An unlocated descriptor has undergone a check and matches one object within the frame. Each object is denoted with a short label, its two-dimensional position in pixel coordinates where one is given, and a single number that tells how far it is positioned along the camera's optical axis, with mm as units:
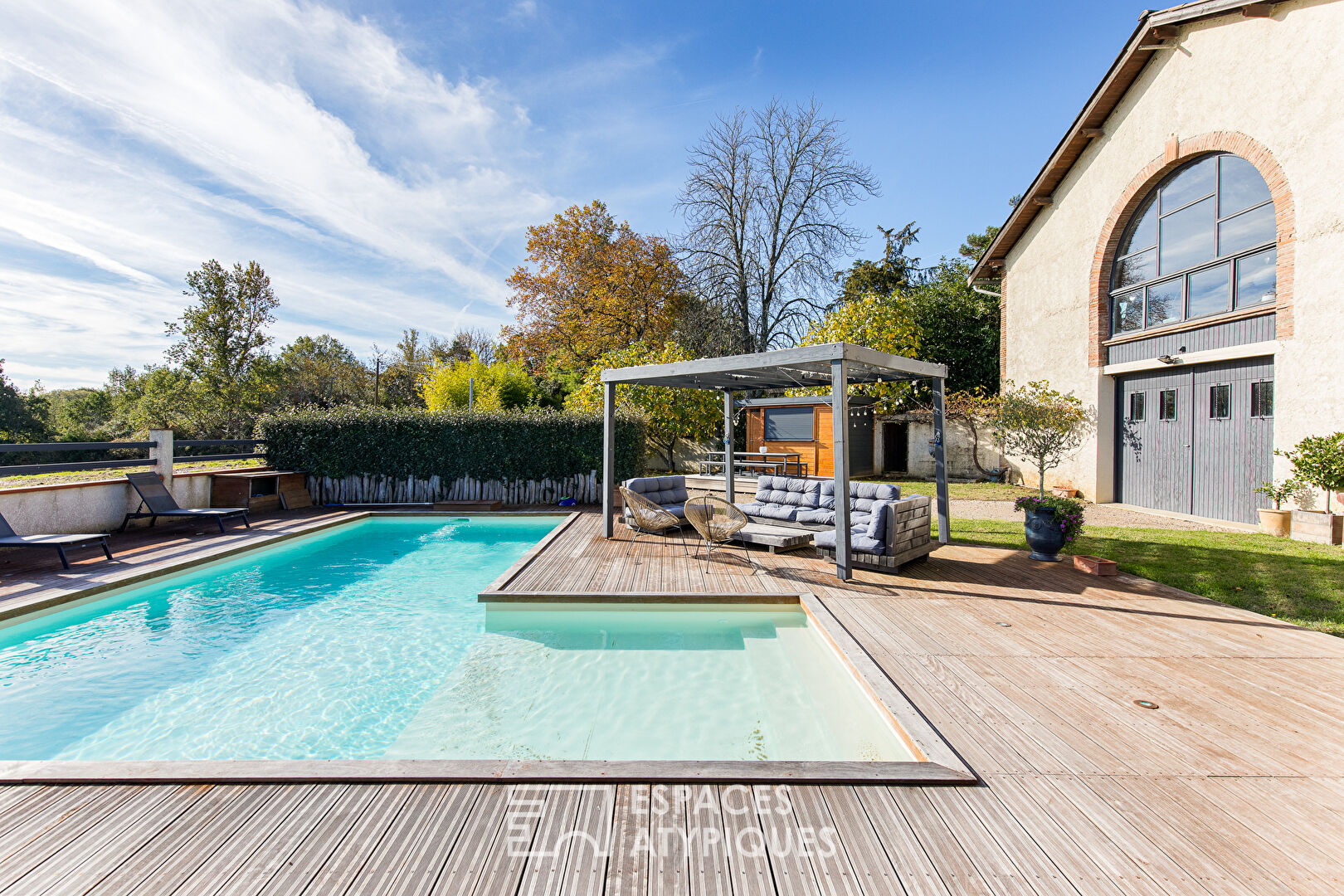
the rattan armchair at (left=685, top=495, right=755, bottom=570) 6746
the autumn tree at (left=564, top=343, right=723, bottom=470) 15070
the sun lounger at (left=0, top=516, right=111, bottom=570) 6605
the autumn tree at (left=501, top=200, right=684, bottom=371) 22516
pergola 6004
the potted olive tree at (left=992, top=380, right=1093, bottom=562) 12438
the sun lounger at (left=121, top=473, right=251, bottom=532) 9133
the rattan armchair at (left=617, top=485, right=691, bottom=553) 7789
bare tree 21406
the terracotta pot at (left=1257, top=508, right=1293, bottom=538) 8336
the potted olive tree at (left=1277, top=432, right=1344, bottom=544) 7637
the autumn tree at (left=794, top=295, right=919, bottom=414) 16531
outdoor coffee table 7211
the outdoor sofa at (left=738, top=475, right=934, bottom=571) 6434
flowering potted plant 6734
